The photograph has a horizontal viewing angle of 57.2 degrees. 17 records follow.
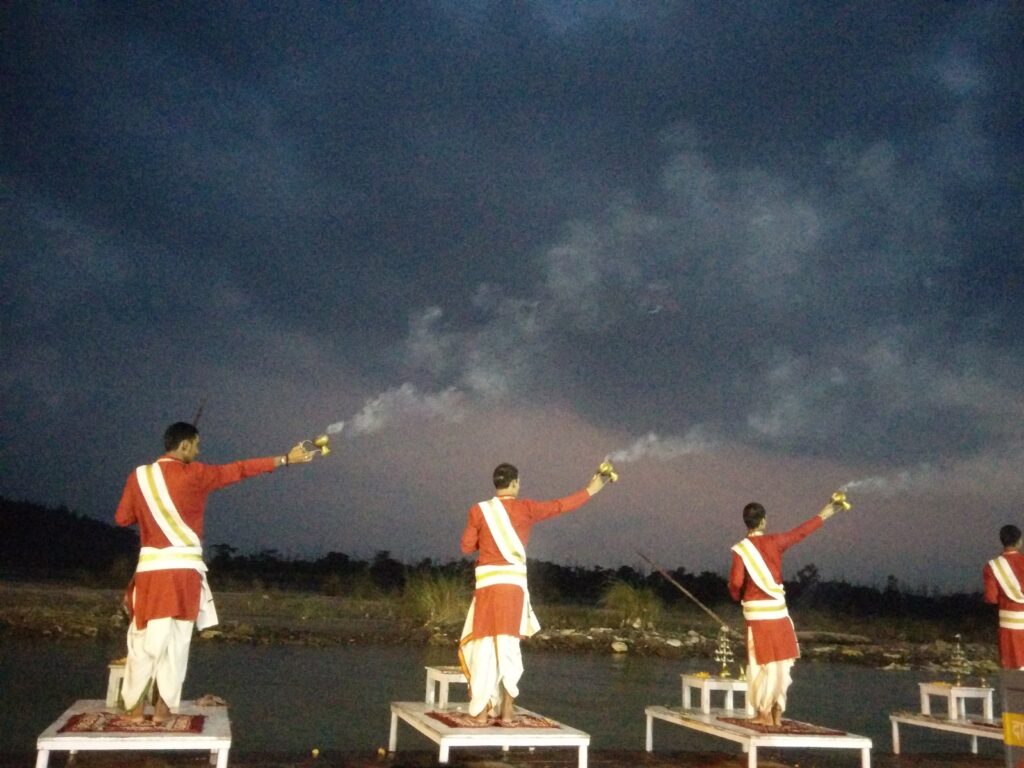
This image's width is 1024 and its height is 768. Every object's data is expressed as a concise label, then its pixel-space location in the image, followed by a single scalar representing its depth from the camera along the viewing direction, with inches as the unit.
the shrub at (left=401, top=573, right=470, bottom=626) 776.9
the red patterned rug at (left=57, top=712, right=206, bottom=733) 217.2
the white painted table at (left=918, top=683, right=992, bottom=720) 344.5
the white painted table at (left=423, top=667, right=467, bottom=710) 300.7
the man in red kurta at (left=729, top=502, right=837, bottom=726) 305.4
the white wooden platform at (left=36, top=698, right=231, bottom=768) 200.8
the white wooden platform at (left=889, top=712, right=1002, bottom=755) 321.6
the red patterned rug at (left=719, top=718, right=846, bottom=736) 276.4
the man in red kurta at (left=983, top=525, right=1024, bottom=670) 342.0
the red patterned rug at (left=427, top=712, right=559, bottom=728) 256.2
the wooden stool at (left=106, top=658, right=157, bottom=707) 261.3
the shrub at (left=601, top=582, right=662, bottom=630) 841.5
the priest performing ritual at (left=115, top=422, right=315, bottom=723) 239.6
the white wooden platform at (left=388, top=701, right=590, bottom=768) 240.1
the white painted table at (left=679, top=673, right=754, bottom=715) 326.0
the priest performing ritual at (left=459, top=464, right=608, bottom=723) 275.7
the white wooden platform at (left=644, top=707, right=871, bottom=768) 266.8
